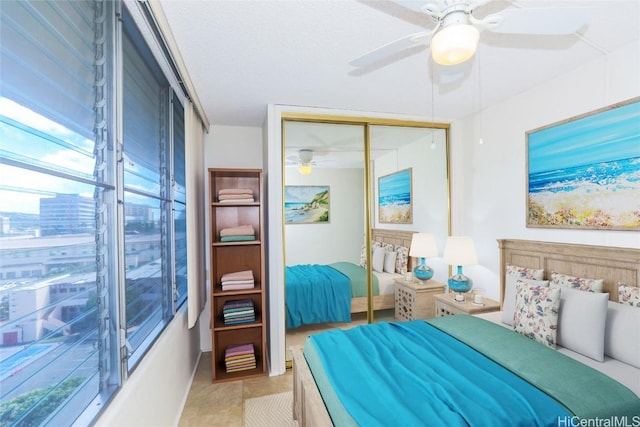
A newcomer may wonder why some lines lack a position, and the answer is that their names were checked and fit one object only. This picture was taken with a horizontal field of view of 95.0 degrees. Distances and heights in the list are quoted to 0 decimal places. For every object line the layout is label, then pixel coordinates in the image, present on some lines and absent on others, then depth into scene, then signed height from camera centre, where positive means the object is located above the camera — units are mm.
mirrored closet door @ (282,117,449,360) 3090 +79
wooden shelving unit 2795 -534
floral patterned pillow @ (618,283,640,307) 1772 -519
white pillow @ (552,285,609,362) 1698 -669
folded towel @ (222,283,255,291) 2809 -688
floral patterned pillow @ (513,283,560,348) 1846 -671
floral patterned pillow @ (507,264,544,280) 2375 -506
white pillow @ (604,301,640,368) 1621 -703
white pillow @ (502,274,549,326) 2188 -647
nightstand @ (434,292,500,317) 2682 -874
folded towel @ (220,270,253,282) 2848 -598
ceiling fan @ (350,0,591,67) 1176 +824
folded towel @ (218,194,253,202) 2857 +176
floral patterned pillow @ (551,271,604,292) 1964 -503
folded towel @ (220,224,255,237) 2859 -159
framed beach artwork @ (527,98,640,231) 1894 +294
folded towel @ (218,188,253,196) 2861 +235
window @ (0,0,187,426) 797 +24
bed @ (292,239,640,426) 1279 -830
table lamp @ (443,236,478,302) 2863 -443
